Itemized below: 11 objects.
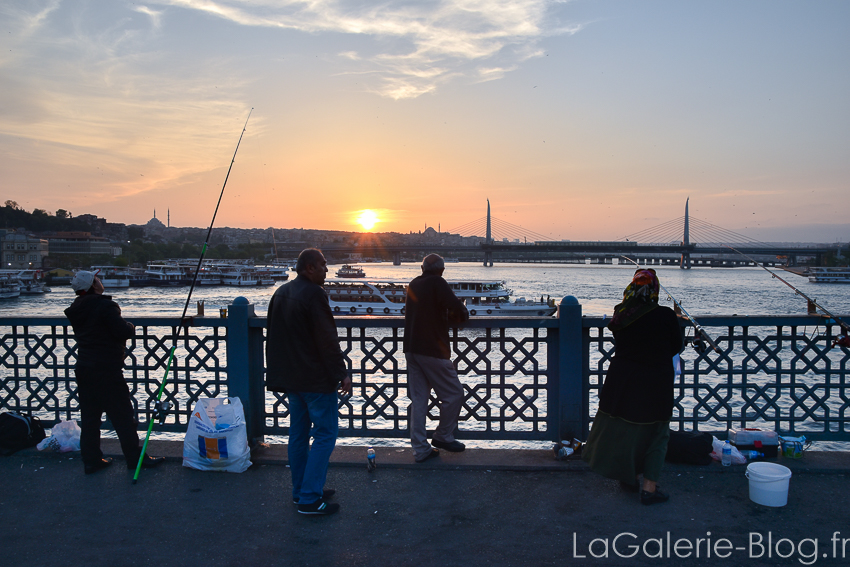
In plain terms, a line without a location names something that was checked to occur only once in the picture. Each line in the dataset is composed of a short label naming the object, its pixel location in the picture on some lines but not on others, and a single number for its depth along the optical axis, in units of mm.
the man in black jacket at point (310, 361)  3197
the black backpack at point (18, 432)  4203
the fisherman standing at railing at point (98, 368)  3779
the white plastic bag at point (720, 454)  3883
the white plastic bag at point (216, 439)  3869
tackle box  4035
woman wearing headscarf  3322
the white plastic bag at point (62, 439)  4211
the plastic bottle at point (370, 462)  3936
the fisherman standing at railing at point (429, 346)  3930
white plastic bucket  3283
